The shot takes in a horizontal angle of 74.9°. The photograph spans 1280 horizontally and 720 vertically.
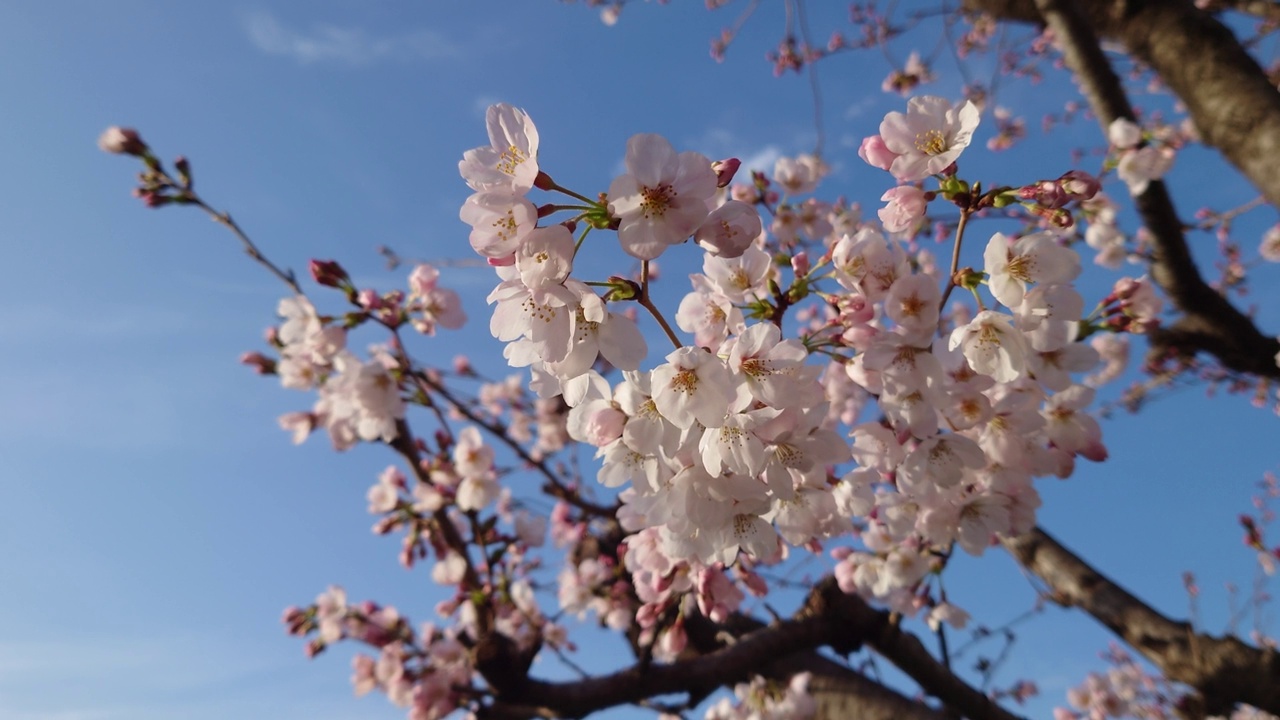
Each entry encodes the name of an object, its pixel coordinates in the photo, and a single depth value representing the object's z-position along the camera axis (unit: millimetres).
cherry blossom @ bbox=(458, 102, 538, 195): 254
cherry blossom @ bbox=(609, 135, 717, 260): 245
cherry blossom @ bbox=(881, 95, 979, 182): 298
